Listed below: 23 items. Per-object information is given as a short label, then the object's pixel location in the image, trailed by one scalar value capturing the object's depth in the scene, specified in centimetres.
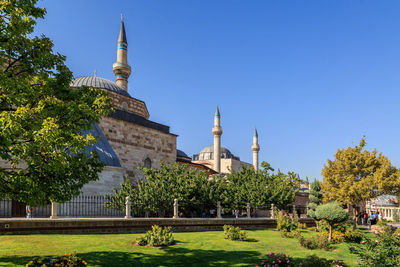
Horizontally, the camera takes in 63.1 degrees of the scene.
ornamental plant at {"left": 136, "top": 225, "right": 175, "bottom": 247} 1201
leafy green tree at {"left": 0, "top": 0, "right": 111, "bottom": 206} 707
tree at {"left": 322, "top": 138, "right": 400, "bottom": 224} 2683
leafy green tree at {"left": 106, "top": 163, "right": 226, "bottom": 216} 1817
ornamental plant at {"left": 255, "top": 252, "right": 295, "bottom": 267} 915
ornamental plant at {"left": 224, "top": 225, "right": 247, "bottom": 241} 1481
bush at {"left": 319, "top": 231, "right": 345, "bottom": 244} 1631
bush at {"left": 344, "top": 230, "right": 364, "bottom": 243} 1738
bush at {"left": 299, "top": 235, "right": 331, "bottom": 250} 1384
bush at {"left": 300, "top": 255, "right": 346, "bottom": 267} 951
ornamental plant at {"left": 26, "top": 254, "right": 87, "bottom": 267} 768
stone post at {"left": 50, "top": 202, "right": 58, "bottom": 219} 1325
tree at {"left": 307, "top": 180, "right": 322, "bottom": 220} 3485
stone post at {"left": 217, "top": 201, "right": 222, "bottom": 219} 2028
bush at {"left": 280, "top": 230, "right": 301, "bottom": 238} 1743
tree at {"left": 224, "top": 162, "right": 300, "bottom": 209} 2472
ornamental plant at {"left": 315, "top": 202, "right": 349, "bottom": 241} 1520
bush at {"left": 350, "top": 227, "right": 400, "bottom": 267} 882
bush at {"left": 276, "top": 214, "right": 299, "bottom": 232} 1936
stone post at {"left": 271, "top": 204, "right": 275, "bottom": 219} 2470
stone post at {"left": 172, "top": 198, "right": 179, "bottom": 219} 1705
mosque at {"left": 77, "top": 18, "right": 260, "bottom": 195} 2094
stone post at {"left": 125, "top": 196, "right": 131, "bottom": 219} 1500
